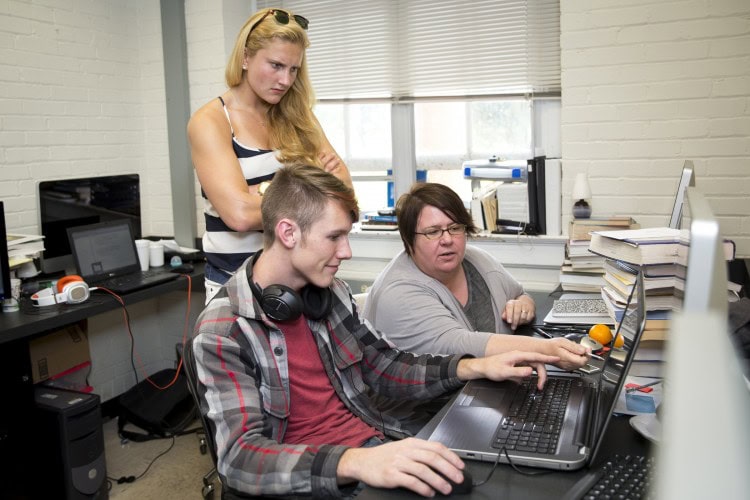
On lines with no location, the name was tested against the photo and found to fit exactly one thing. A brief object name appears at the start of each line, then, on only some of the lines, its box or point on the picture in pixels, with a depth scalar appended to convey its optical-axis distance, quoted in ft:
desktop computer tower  8.84
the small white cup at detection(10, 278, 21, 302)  9.41
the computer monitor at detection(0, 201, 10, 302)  9.05
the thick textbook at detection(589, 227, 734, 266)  5.52
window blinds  11.65
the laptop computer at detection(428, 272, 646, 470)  4.04
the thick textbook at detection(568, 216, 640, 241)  9.39
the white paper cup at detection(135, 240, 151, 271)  11.58
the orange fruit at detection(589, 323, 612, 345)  6.33
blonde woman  6.99
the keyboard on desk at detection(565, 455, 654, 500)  3.59
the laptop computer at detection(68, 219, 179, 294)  10.59
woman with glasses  6.49
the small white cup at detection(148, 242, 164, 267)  11.71
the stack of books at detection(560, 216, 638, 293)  8.64
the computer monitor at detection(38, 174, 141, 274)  10.94
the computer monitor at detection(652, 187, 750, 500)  1.25
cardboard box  10.24
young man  4.28
